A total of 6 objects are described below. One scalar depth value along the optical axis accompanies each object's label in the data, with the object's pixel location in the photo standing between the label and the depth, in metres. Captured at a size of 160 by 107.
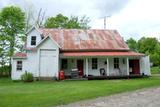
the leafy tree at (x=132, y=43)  92.16
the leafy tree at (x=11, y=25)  41.53
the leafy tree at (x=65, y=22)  49.69
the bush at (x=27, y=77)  28.03
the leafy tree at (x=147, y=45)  88.18
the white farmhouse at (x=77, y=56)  29.50
